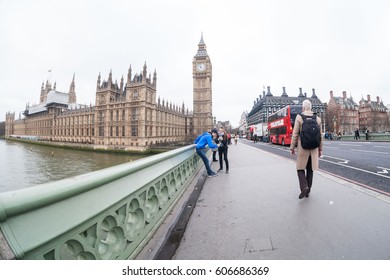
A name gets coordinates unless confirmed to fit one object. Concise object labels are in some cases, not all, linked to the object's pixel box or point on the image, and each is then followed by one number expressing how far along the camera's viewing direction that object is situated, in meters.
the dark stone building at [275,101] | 93.31
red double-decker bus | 15.87
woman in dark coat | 6.39
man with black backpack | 3.52
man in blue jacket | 5.72
